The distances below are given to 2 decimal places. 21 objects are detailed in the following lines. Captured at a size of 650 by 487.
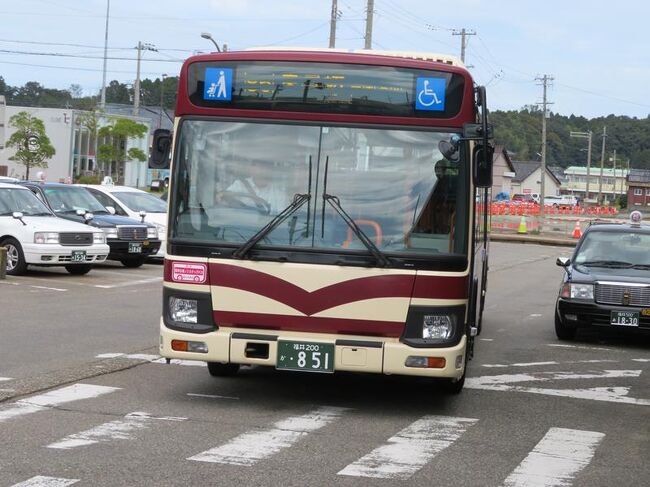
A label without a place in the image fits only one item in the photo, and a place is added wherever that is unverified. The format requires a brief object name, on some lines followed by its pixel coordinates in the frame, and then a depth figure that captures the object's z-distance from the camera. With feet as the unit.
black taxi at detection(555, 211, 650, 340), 46.78
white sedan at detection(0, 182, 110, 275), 66.49
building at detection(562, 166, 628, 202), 615.16
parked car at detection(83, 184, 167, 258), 83.15
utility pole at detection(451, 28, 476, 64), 220.84
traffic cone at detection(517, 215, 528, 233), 170.81
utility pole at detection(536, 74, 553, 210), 229.66
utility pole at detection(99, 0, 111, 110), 254.27
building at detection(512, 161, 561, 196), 524.93
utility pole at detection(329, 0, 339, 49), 152.61
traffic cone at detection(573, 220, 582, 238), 159.54
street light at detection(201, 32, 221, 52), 134.00
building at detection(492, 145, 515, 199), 434.71
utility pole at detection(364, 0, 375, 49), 142.61
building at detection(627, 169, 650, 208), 473.26
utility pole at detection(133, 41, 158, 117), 253.44
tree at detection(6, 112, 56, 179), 227.61
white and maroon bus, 28.60
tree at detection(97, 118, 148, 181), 257.34
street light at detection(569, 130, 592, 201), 355.81
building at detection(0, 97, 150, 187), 279.69
